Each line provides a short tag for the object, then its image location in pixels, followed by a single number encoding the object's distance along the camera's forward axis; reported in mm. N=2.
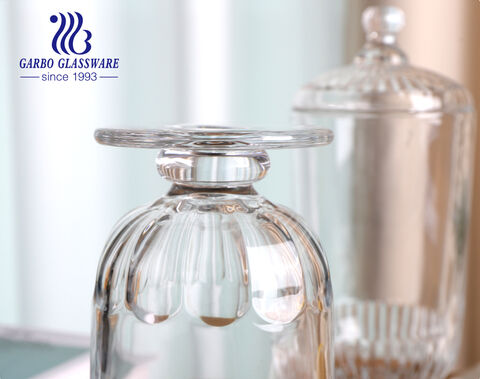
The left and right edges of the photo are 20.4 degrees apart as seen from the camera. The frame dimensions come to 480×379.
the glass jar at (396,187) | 686
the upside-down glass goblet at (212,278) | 481
